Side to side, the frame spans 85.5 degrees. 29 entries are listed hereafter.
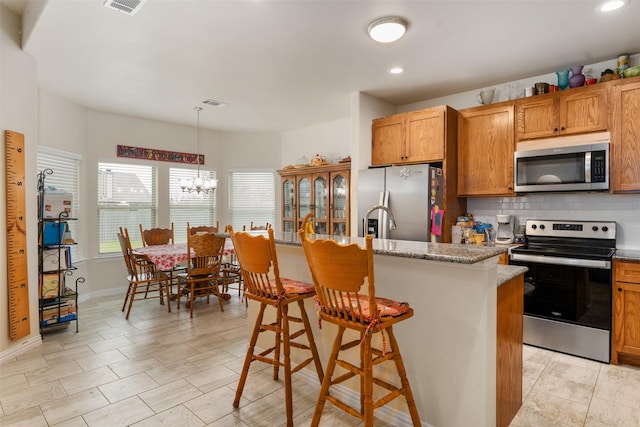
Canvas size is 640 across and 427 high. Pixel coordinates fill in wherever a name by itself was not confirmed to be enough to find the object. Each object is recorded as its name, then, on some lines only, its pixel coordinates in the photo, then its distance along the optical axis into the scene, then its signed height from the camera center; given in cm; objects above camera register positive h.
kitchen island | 165 -62
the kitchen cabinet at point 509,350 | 176 -77
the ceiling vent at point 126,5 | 231 +140
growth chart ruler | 290 -24
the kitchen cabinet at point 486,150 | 354 +63
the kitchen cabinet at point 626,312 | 267 -82
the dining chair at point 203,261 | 414 -64
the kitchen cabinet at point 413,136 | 373 +84
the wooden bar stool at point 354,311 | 147 -47
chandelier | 493 +37
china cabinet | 482 +19
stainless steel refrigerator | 353 +9
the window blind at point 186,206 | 586 +7
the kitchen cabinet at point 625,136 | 288 +61
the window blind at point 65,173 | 424 +50
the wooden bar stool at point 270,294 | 193 -49
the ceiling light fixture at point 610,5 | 229 +137
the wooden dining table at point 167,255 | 407 -54
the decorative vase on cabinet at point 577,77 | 318 +121
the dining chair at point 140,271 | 403 -76
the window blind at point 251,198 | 646 +22
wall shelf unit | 335 -53
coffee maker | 367 -22
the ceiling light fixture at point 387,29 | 249 +133
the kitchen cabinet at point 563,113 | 304 +89
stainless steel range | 282 -68
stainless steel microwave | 297 +36
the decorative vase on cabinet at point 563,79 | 326 +122
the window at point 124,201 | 512 +14
